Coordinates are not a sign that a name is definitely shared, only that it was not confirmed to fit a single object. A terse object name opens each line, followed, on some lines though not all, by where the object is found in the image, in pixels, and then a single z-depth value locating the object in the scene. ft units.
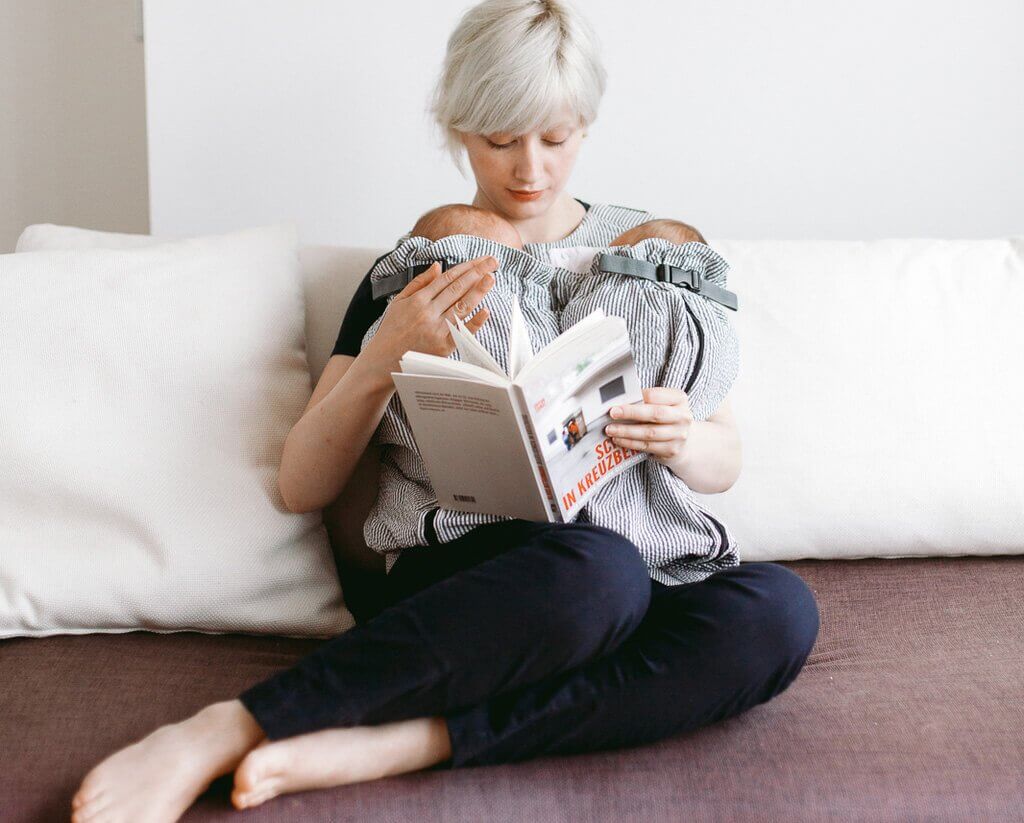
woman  3.46
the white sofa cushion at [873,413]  5.43
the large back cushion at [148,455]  4.58
